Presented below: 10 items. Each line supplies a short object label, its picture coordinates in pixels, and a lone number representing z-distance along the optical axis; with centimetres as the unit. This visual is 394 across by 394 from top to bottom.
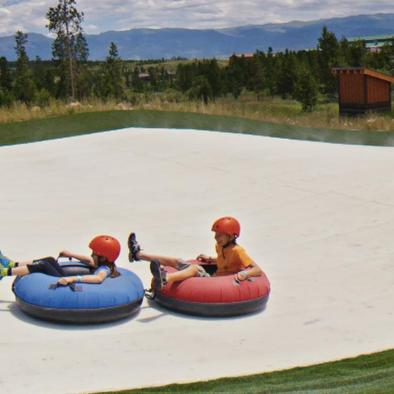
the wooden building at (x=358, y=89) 3044
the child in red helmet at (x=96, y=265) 826
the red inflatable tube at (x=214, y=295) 829
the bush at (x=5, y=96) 6364
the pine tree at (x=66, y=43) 5384
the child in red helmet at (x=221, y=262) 834
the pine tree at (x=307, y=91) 7238
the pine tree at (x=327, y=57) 7681
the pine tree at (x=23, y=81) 7250
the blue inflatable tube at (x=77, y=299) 794
